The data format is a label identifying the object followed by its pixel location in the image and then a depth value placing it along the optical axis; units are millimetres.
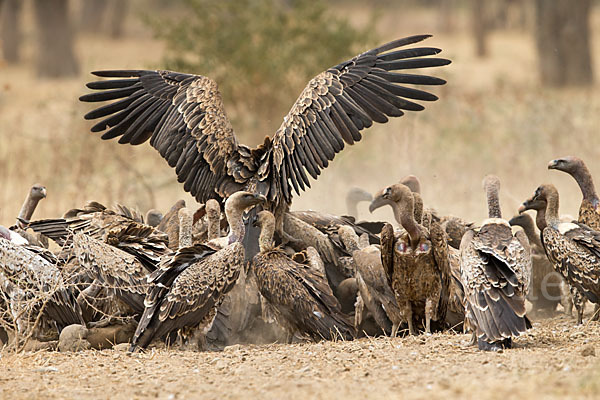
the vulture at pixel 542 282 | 15172
